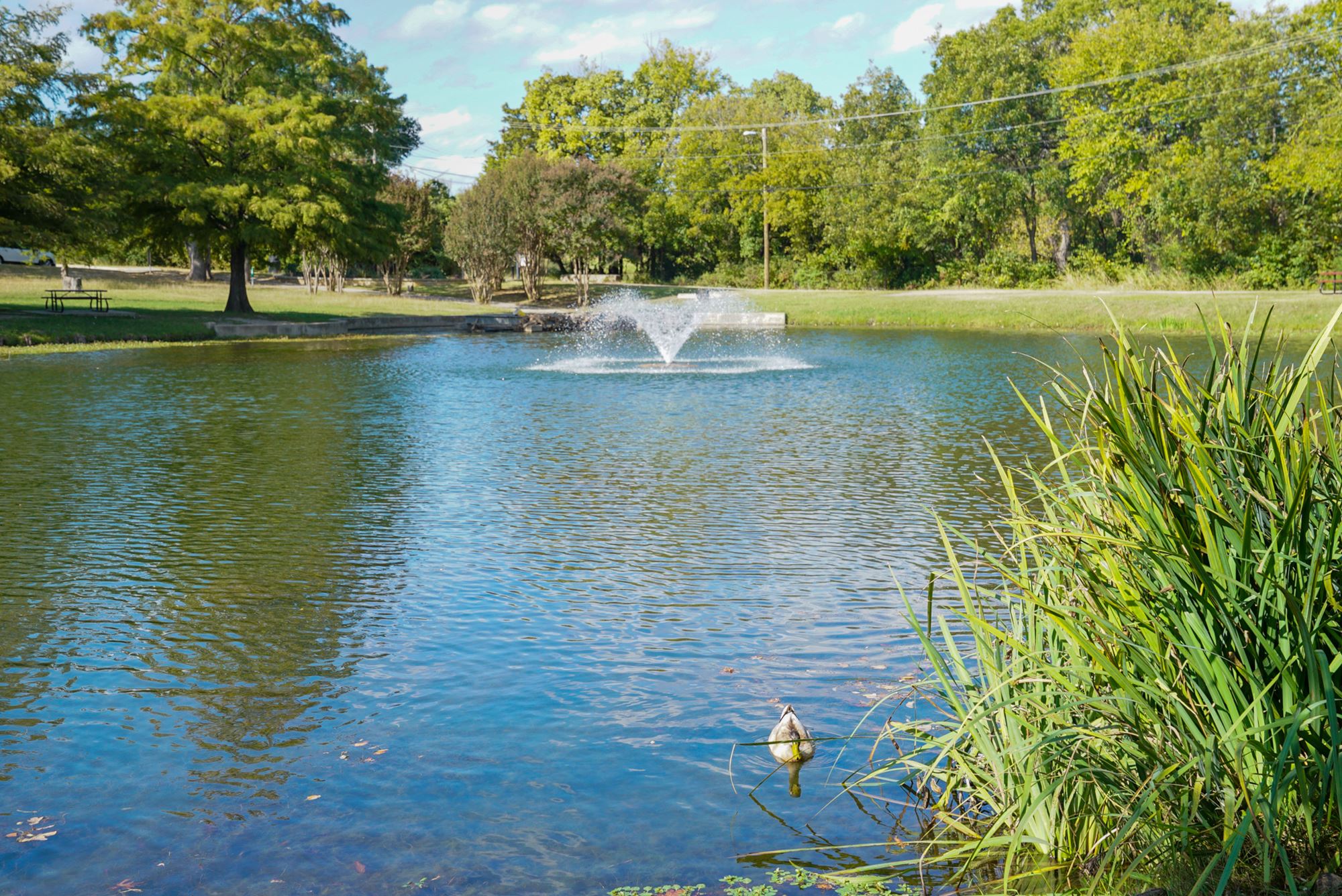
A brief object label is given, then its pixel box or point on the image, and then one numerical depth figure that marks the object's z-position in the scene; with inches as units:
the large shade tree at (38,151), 1029.2
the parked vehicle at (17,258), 2134.6
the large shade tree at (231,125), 1240.2
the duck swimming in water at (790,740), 183.7
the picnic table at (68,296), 1201.1
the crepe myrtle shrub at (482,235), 1836.9
